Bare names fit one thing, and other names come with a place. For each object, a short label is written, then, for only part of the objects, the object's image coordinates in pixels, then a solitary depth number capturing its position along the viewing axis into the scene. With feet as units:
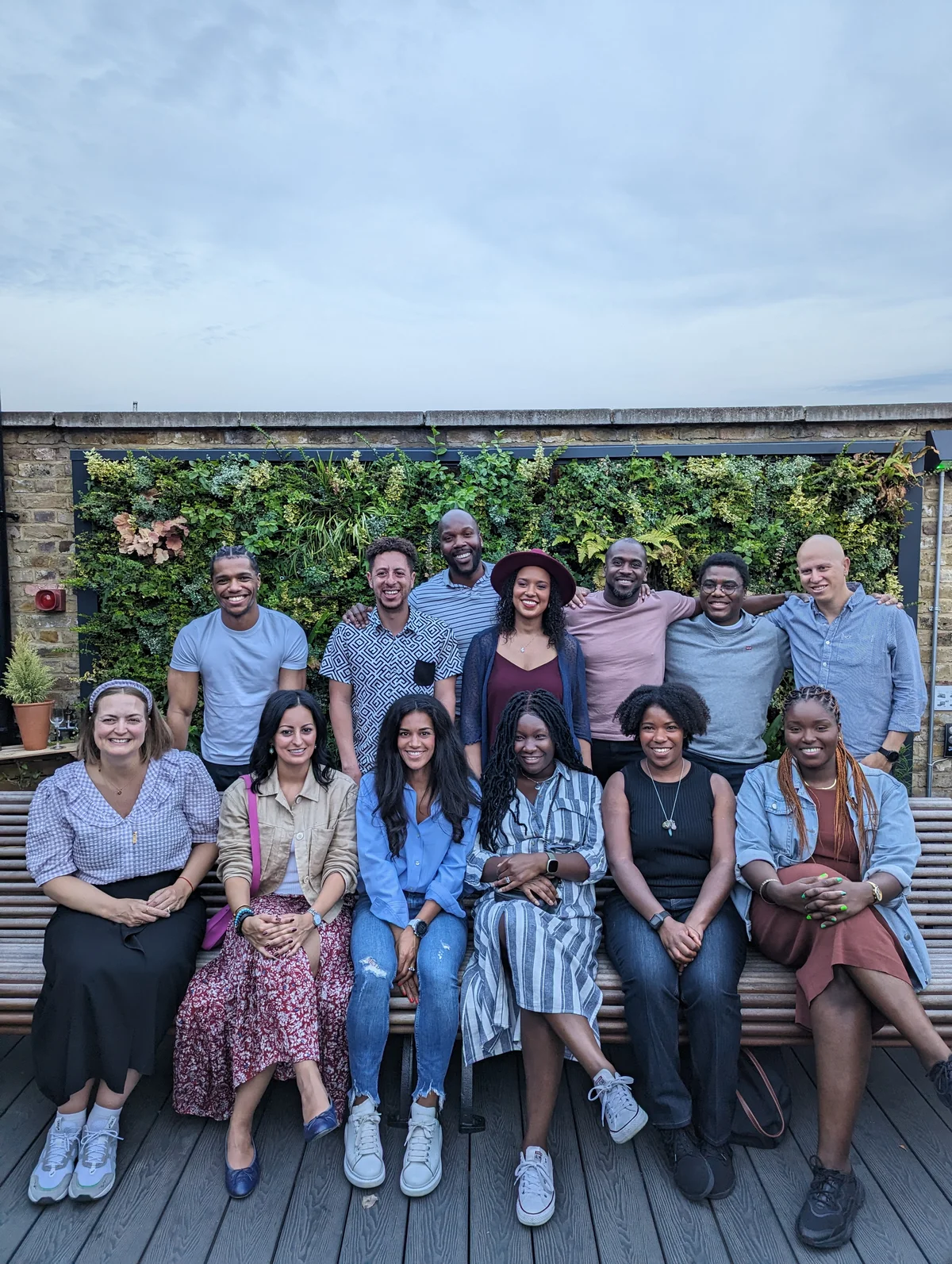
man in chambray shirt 10.25
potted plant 15.19
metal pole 14.76
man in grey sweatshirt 10.68
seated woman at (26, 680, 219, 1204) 7.54
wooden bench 7.96
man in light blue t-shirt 10.59
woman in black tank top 7.42
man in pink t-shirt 10.91
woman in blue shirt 7.59
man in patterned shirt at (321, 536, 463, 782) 10.34
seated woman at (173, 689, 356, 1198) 7.51
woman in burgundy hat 10.19
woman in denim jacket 7.07
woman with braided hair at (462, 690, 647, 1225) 7.39
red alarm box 15.61
